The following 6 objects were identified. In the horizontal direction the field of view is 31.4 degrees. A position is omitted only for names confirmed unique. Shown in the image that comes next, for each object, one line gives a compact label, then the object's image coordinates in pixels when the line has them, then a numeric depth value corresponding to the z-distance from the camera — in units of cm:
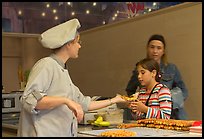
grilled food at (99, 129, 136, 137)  154
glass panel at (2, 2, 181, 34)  411
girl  199
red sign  379
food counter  154
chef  156
